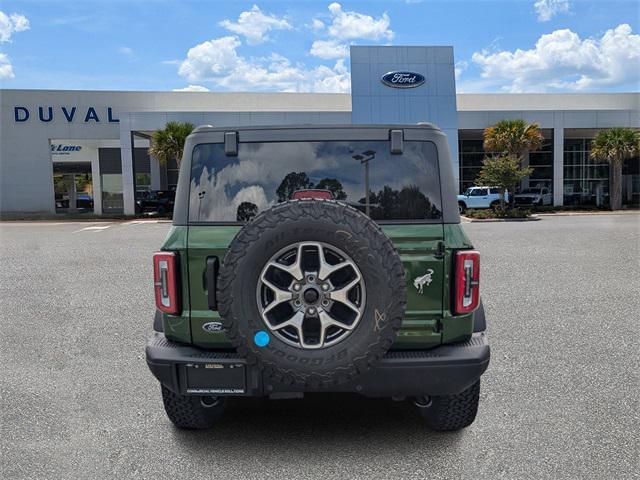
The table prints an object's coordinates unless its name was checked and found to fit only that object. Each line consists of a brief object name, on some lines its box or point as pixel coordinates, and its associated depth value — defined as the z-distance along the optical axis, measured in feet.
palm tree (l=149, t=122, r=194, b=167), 100.27
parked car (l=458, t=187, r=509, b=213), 107.86
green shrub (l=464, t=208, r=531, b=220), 95.80
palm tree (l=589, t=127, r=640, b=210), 108.47
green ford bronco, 9.24
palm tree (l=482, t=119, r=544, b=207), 103.76
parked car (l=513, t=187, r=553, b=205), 117.91
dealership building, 110.73
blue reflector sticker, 9.34
